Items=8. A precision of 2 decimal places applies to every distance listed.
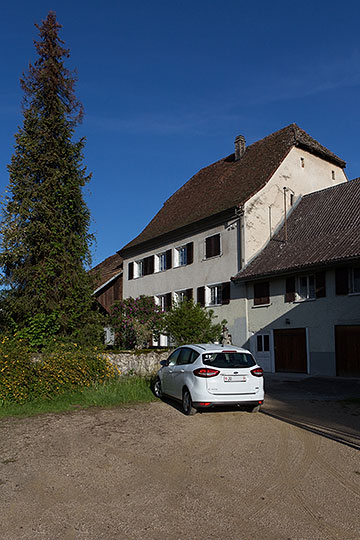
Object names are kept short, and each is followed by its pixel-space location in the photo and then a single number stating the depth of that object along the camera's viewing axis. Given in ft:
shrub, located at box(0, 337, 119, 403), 37.93
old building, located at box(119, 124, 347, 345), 84.48
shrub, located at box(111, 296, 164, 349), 82.94
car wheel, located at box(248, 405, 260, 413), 35.50
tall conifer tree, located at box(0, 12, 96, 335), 56.34
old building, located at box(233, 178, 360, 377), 64.64
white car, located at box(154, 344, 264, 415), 33.17
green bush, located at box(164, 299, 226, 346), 71.41
